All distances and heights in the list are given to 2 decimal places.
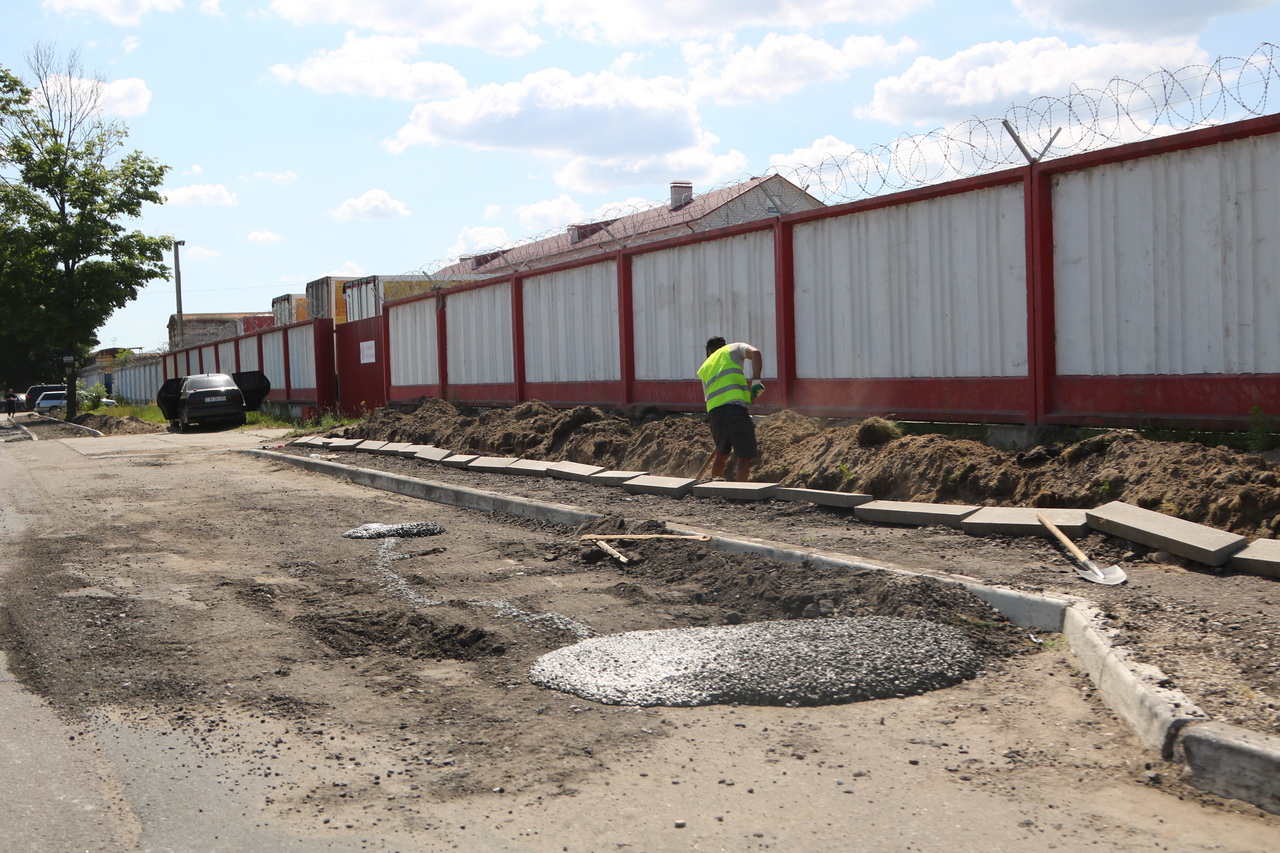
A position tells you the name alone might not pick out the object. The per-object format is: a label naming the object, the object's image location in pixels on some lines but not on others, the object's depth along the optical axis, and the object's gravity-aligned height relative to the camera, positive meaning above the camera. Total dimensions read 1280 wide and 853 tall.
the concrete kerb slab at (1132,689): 3.63 -1.12
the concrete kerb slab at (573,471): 11.22 -0.79
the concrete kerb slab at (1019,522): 6.56 -0.86
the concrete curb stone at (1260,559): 5.38 -0.91
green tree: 35.72 +5.80
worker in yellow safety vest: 9.68 -0.07
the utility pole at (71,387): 38.75 +0.85
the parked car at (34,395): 59.47 +0.93
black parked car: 27.09 +0.15
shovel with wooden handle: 5.63 -1.01
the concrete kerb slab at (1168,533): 5.62 -0.84
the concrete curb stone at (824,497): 8.20 -0.84
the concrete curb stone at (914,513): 7.34 -0.87
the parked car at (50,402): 52.52 +0.45
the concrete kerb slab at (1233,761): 3.26 -1.19
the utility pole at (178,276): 52.47 +6.48
